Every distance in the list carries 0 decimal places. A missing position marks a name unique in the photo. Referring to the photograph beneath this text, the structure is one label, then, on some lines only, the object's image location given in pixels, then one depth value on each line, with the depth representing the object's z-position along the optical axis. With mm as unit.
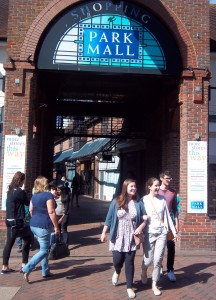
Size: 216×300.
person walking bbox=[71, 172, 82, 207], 15729
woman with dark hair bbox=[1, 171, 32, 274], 5539
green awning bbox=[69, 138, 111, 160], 18694
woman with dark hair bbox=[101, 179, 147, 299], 4669
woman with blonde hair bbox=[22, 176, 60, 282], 5099
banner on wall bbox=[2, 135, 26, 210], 7156
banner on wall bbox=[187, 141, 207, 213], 7345
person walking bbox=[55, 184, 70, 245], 6832
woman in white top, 4772
